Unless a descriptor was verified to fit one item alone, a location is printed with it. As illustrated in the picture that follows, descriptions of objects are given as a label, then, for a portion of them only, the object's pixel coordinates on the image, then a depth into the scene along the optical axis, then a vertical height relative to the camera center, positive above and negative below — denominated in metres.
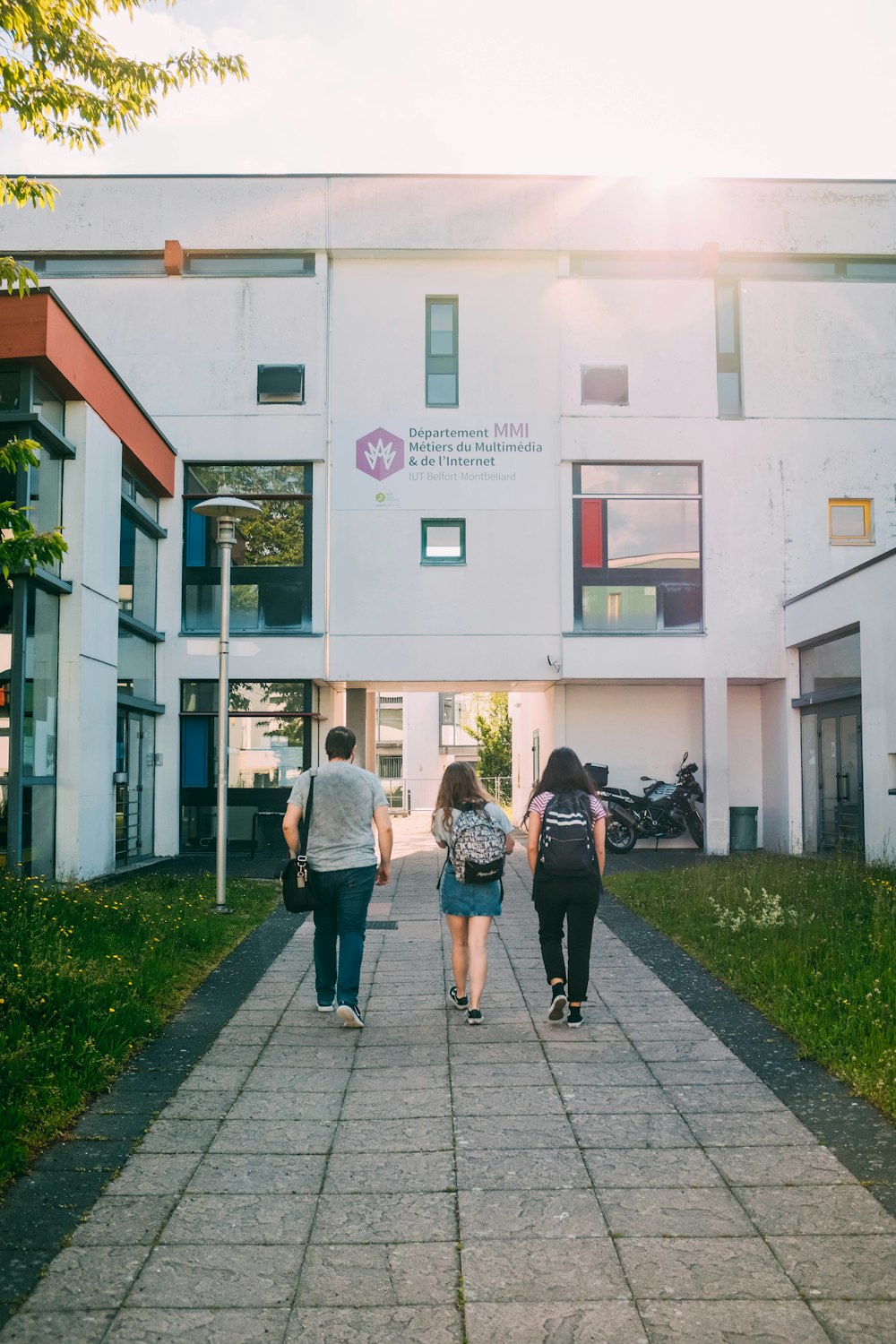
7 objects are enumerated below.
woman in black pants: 6.90 -0.71
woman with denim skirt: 7.03 -0.78
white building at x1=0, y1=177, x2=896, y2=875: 18.86 +5.26
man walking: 6.88 -0.48
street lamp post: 11.55 +1.44
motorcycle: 18.97 -0.80
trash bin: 19.27 -1.03
